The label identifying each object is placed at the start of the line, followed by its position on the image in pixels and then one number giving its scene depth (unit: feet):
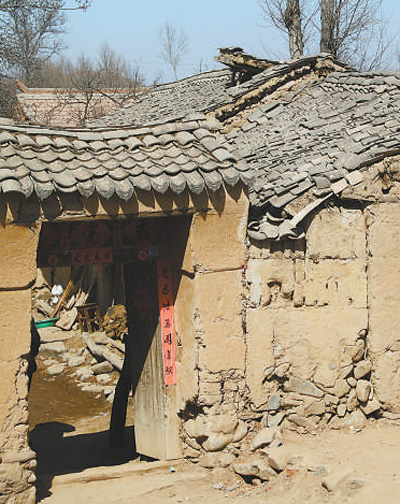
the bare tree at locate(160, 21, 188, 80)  83.55
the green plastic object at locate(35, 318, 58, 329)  52.80
